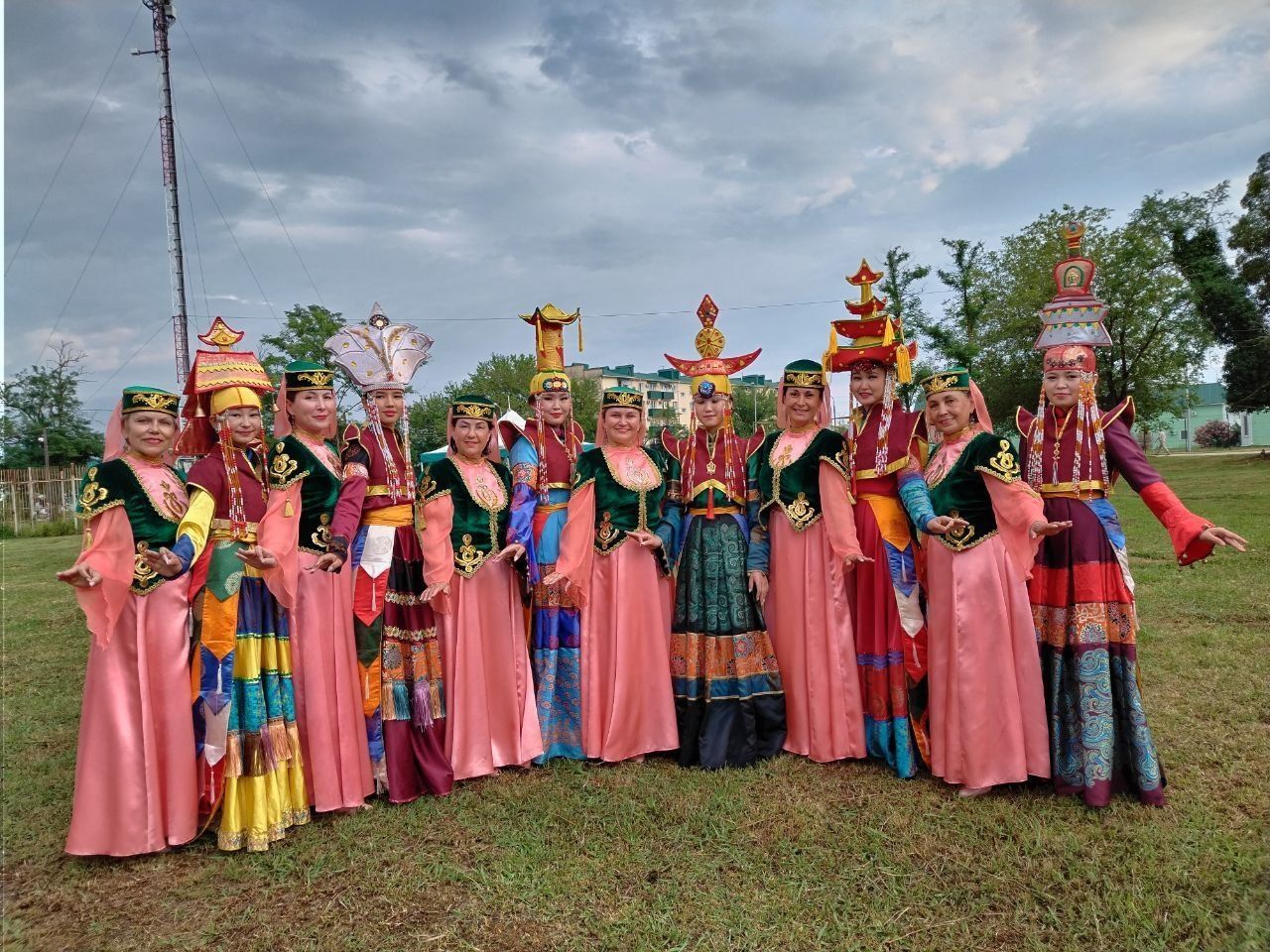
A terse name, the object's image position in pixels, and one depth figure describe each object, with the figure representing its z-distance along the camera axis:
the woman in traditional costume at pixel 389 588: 3.88
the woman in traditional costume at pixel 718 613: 4.29
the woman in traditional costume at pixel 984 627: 3.65
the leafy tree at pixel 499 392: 34.84
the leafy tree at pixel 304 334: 20.98
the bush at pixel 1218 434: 49.78
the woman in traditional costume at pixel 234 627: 3.42
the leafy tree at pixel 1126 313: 23.20
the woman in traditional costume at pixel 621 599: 4.38
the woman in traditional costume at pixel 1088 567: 3.51
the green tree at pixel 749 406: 51.22
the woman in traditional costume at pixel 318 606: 3.66
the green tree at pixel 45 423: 26.17
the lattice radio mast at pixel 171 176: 15.32
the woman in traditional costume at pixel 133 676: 3.29
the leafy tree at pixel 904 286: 28.39
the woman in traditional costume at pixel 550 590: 4.45
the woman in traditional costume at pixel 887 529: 4.02
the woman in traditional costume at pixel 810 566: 4.19
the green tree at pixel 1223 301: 25.16
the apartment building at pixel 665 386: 54.38
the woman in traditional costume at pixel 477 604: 4.15
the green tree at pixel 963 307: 26.88
